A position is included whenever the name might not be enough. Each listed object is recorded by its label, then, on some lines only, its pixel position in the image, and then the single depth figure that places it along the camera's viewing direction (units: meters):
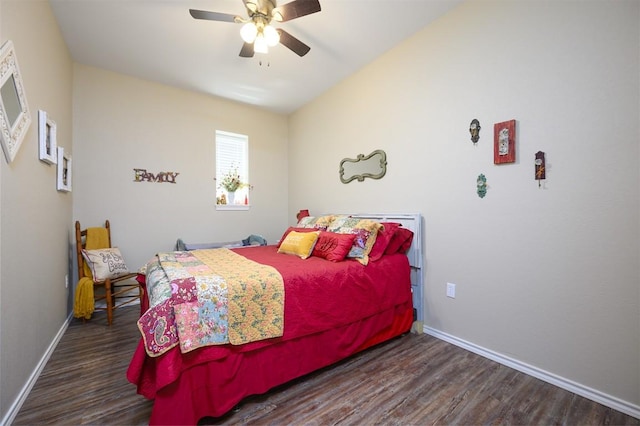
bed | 1.33
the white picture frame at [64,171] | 2.44
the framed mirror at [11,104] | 1.34
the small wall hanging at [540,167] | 1.82
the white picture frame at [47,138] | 1.93
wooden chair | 2.76
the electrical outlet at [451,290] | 2.35
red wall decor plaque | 1.97
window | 4.15
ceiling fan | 1.90
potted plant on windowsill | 4.14
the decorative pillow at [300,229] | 2.90
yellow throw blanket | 2.66
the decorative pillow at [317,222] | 2.98
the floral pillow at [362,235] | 2.35
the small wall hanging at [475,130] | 2.19
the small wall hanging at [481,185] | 2.14
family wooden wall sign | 3.48
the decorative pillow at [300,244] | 2.50
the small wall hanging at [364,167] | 3.01
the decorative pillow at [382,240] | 2.38
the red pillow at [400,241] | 2.51
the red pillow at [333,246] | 2.31
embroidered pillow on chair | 2.77
